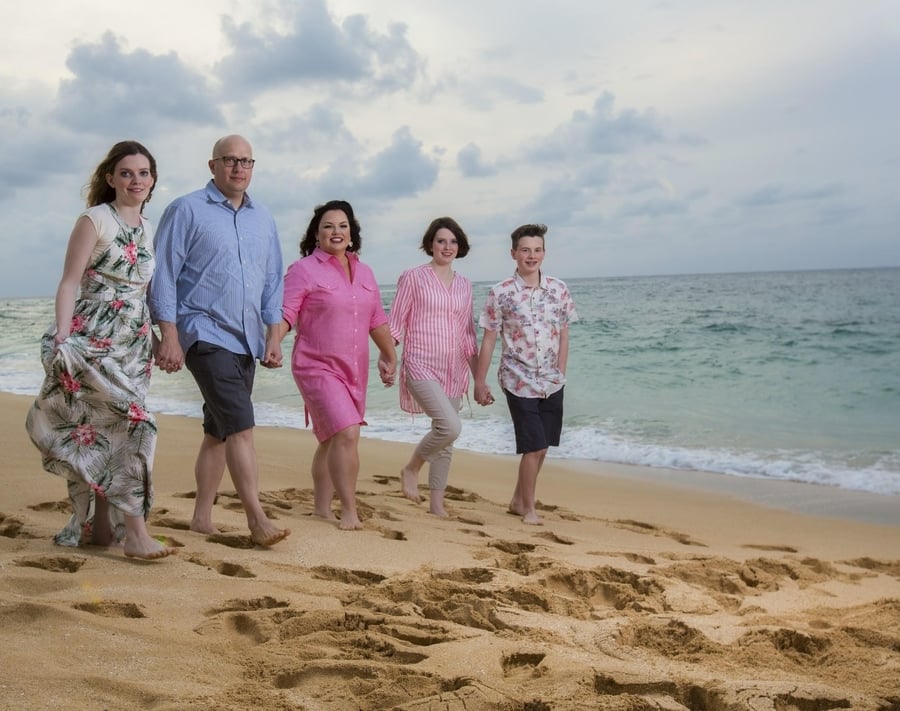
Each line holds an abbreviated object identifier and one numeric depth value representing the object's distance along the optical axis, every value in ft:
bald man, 14.35
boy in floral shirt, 20.06
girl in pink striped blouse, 19.53
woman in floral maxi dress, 12.78
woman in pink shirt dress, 16.81
